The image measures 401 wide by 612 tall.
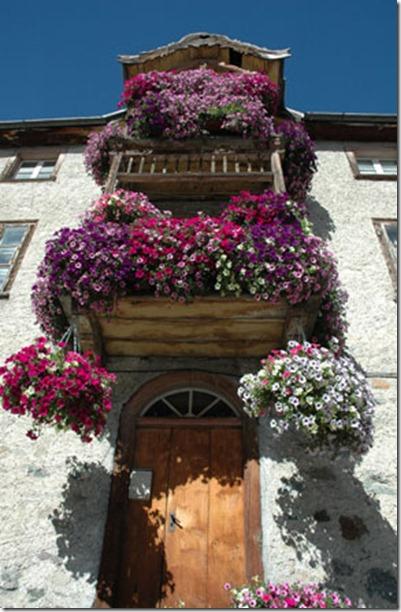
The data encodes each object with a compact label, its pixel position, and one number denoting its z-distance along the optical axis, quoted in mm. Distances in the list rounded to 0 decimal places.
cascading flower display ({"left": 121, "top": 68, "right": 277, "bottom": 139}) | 8375
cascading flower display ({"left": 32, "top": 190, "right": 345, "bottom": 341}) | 5582
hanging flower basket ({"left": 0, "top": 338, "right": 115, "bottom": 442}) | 4918
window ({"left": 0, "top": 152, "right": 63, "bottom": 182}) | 10328
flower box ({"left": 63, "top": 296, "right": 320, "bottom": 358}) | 5781
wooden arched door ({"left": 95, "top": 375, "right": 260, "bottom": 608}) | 5098
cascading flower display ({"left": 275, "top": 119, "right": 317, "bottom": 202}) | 8727
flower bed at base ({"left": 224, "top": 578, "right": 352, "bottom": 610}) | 4191
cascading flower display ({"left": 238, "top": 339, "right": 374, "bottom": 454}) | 4820
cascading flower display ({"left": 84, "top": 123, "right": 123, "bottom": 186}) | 8961
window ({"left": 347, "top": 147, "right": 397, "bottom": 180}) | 10016
